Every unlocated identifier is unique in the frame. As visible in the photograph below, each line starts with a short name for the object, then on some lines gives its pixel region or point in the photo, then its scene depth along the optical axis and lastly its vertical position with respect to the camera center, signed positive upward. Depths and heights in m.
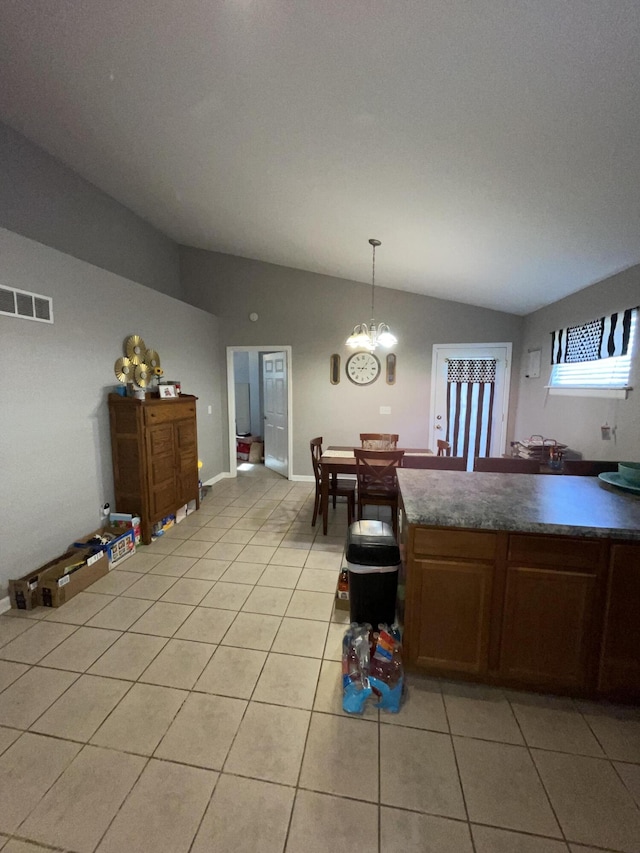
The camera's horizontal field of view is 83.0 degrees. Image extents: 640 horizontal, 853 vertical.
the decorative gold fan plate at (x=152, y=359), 3.81 +0.33
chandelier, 3.48 +0.52
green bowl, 1.98 -0.44
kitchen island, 1.56 -0.90
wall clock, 5.10 +0.33
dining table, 3.53 -0.76
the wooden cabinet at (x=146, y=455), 3.25 -0.61
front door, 4.85 -0.07
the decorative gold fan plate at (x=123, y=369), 3.40 +0.19
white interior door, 5.51 -0.33
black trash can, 1.97 -1.02
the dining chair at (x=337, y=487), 3.56 -0.98
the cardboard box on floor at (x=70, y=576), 2.39 -1.30
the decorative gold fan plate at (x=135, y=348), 3.52 +0.41
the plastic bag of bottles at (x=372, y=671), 1.65 -1.32
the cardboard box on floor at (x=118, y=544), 2.91 -1.26
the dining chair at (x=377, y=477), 3.28 -0.79
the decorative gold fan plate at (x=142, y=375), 3.66 +0.15
